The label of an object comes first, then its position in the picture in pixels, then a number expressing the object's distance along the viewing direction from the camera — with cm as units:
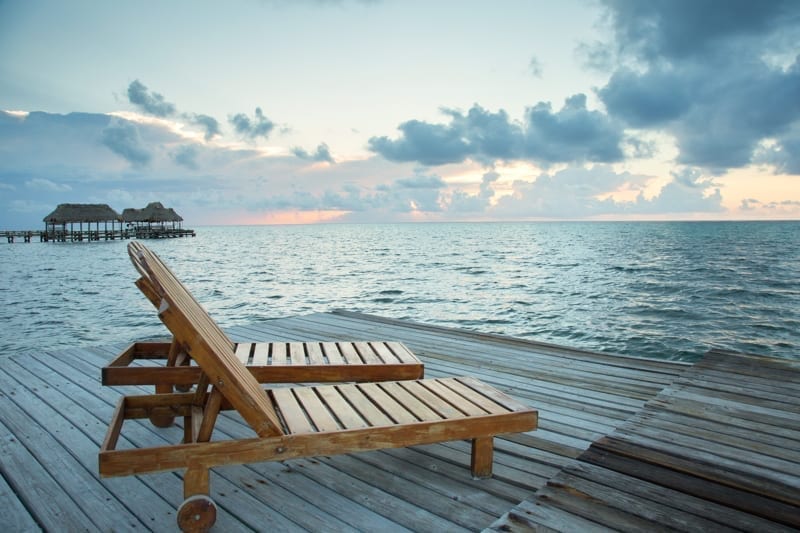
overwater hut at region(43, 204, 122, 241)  6650
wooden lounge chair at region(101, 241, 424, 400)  299
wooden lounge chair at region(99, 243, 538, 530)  212
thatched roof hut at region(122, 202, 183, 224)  7719
